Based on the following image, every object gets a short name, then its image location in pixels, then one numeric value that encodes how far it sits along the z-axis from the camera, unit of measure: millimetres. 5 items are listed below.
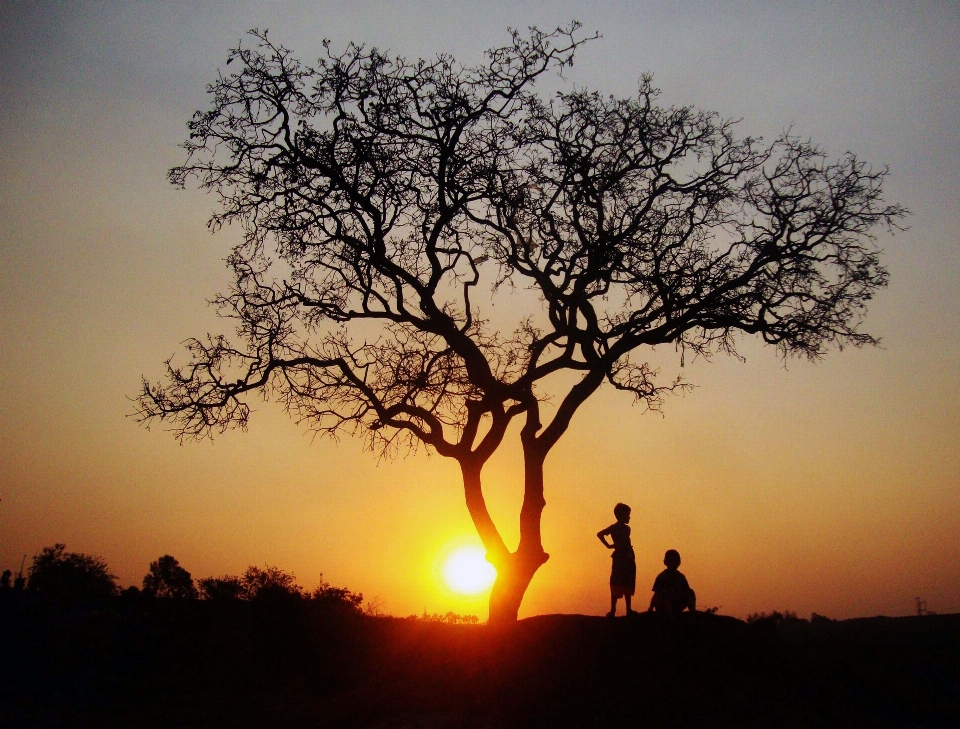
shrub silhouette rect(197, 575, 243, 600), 20781
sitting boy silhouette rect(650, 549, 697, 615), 12508
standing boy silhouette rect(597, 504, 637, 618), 13156
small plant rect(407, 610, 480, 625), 20984
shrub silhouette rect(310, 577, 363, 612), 19625
